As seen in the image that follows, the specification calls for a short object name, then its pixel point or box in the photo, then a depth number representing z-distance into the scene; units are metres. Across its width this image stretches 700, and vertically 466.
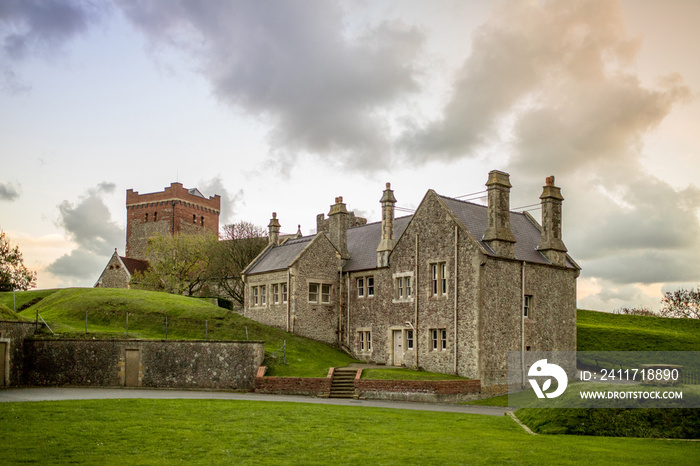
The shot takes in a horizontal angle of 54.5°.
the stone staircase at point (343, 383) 38.53
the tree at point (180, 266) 72.31
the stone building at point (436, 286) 40.50
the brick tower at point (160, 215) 108.31
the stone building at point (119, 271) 85.12
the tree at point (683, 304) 79.69
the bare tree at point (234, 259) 69.06
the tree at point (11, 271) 73.52
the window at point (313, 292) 50.44
